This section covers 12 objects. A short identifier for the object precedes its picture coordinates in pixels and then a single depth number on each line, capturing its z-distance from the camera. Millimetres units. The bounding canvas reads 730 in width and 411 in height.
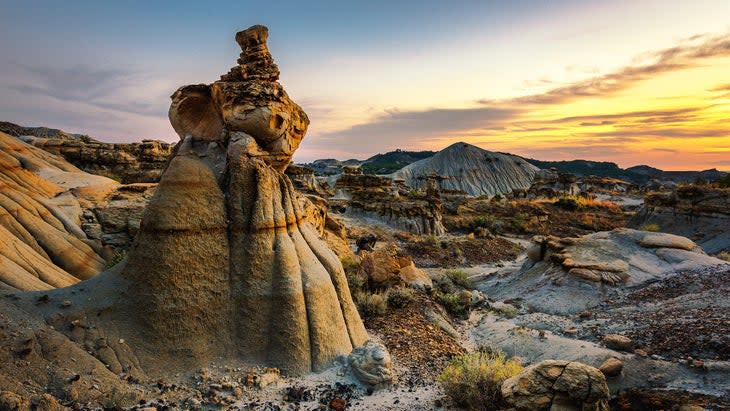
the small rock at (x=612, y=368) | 7660
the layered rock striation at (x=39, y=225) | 9656
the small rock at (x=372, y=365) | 6961
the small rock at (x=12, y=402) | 4848
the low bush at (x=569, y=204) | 43750
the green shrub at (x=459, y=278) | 17081
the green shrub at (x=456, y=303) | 13219
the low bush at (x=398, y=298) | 11422
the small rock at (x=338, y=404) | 6266
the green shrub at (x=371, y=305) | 10617
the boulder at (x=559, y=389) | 5414
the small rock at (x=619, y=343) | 9109
